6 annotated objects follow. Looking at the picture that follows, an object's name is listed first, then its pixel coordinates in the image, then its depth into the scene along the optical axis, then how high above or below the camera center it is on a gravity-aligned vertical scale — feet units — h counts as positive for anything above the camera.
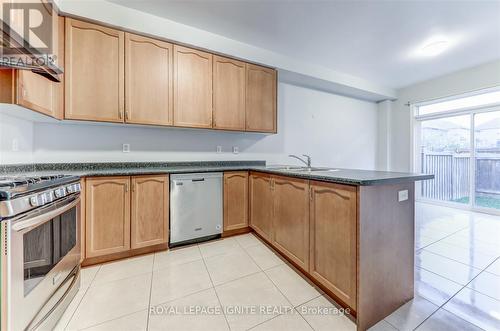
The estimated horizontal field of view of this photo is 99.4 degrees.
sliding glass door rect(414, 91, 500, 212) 12.23 +0.87
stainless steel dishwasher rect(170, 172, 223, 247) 7.68 -1.60
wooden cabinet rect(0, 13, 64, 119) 4.91 +1.98
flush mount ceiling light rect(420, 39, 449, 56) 9.40 +5.45
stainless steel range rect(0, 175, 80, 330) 3.07 -1.50
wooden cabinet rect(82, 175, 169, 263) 6.45 -1.62
